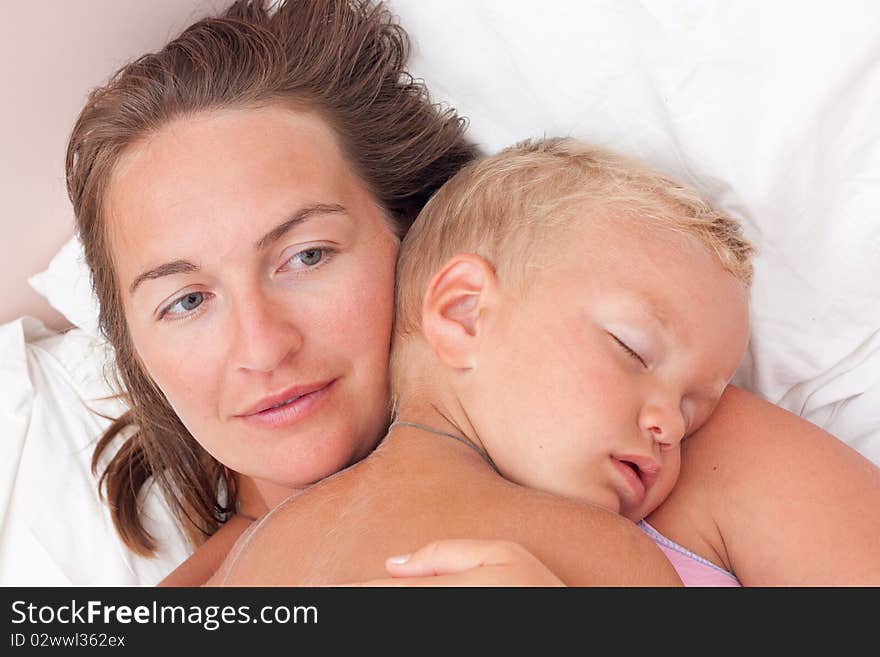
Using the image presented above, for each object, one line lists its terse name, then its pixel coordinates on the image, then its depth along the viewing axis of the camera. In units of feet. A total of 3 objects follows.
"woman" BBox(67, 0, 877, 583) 2.16
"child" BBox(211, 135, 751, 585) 1.93
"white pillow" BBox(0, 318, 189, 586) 2.57
